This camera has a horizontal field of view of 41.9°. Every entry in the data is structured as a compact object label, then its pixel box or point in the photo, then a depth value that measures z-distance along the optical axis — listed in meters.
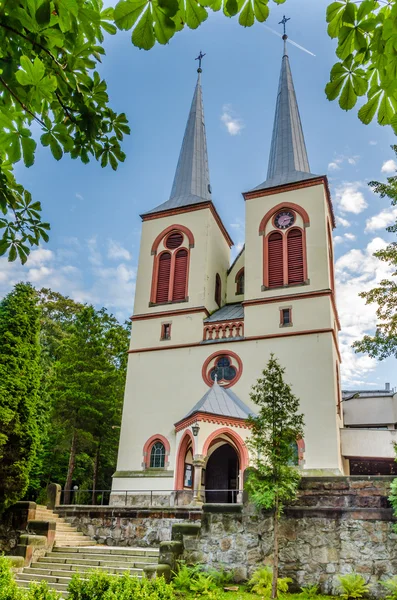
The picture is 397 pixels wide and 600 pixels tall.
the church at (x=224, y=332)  21.14
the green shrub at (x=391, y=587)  9.98
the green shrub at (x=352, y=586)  10.38
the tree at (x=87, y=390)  27.33
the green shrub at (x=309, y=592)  10.71
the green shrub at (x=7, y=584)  8.02
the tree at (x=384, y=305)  19.27
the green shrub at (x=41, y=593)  7.73
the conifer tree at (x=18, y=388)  15.59
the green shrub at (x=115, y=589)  7.61
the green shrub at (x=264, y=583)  10.76
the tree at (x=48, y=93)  2.73
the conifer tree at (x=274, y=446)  11.70
